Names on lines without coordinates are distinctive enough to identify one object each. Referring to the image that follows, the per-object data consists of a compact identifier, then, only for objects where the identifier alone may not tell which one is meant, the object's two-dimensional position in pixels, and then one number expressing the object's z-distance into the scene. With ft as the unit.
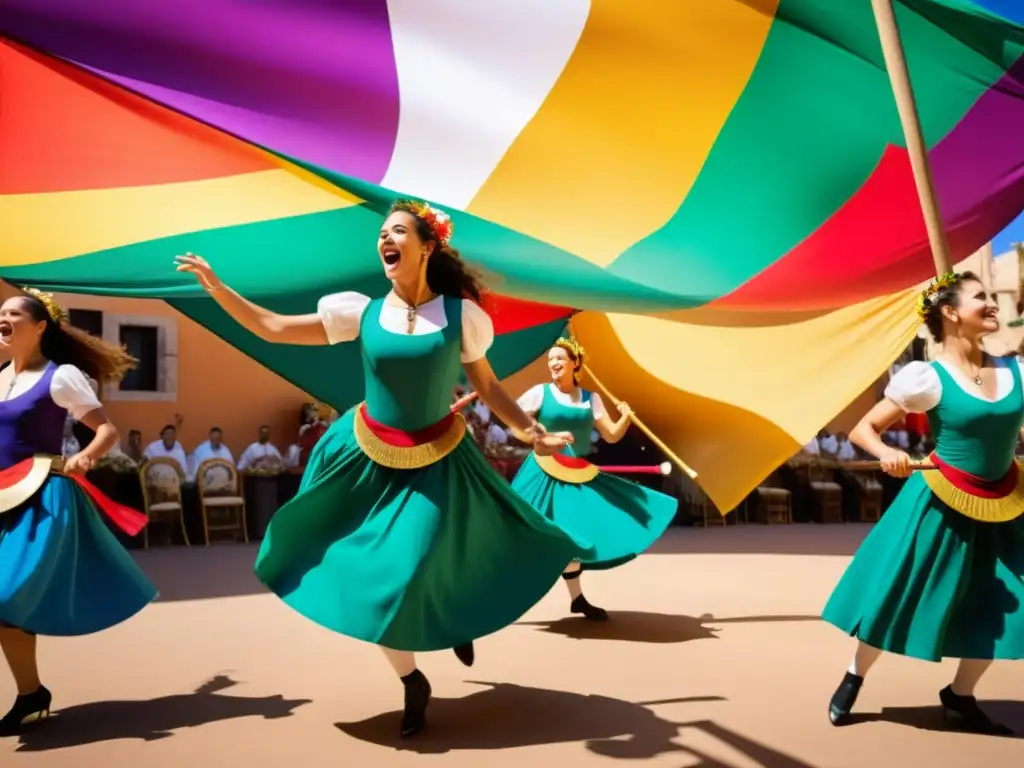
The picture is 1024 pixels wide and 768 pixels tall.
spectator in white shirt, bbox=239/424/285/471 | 27.32
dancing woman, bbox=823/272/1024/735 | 7.48
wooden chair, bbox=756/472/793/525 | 31.94
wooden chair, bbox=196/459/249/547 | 25.29
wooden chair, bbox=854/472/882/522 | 33.04
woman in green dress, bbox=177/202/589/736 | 7.34
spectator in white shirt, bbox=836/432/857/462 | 33.65
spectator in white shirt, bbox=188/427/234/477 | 27.22
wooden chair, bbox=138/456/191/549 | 23.89
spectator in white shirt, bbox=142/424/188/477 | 26.35
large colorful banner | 10.77
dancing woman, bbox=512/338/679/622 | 12.42
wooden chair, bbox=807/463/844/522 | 32.37
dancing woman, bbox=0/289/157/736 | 7.75
